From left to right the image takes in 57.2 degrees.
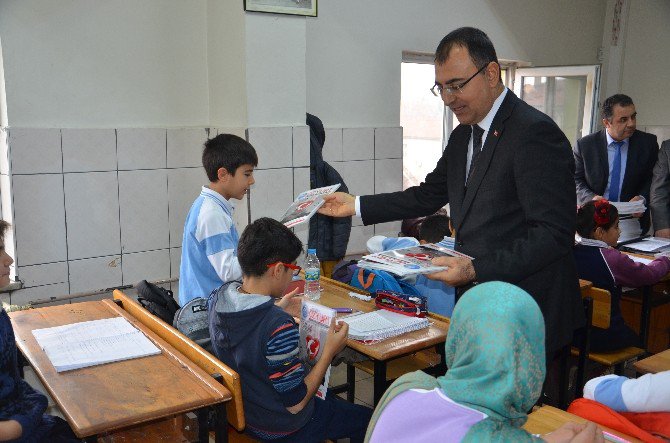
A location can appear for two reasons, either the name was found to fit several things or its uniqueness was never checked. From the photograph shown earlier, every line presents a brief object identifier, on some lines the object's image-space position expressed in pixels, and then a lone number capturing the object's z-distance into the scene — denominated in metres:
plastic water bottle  3.06
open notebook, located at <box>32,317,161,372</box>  2.11
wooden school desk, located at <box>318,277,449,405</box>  2.36
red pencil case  2.74
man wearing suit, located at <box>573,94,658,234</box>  4.75
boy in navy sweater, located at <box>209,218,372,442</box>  2.04
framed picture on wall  3.76
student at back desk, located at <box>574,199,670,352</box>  3.45
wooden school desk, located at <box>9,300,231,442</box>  1.74
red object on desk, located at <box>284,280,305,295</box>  3.13
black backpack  2.81
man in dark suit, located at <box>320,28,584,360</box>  2.01
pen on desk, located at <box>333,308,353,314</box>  2.80
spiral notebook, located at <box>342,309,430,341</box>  2.49
